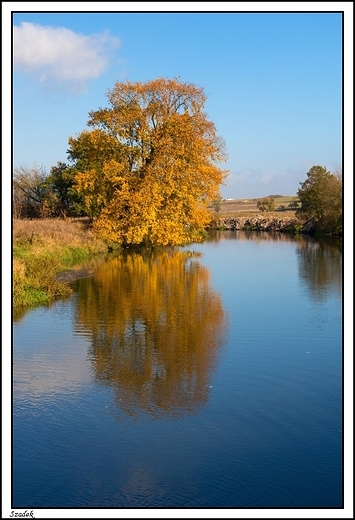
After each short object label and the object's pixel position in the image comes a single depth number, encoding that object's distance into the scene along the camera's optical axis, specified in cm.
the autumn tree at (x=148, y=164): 3425
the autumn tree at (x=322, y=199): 5241
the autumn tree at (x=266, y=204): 8844
